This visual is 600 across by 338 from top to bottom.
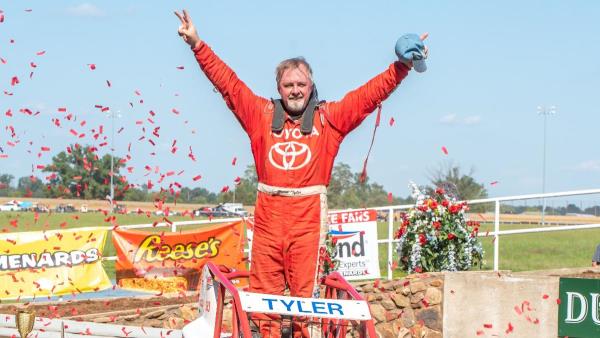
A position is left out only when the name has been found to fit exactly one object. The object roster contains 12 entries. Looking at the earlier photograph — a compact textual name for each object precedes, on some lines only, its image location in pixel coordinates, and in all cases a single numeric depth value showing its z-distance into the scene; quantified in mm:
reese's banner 17375
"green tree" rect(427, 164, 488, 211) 46281
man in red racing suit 7195
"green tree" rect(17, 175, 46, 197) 77500
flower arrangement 14938
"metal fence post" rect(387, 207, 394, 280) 16812
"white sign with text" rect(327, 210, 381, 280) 17672
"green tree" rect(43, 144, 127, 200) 52912
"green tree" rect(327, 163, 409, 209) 69188
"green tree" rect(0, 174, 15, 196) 85738
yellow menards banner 16234
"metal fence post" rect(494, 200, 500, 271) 16500
